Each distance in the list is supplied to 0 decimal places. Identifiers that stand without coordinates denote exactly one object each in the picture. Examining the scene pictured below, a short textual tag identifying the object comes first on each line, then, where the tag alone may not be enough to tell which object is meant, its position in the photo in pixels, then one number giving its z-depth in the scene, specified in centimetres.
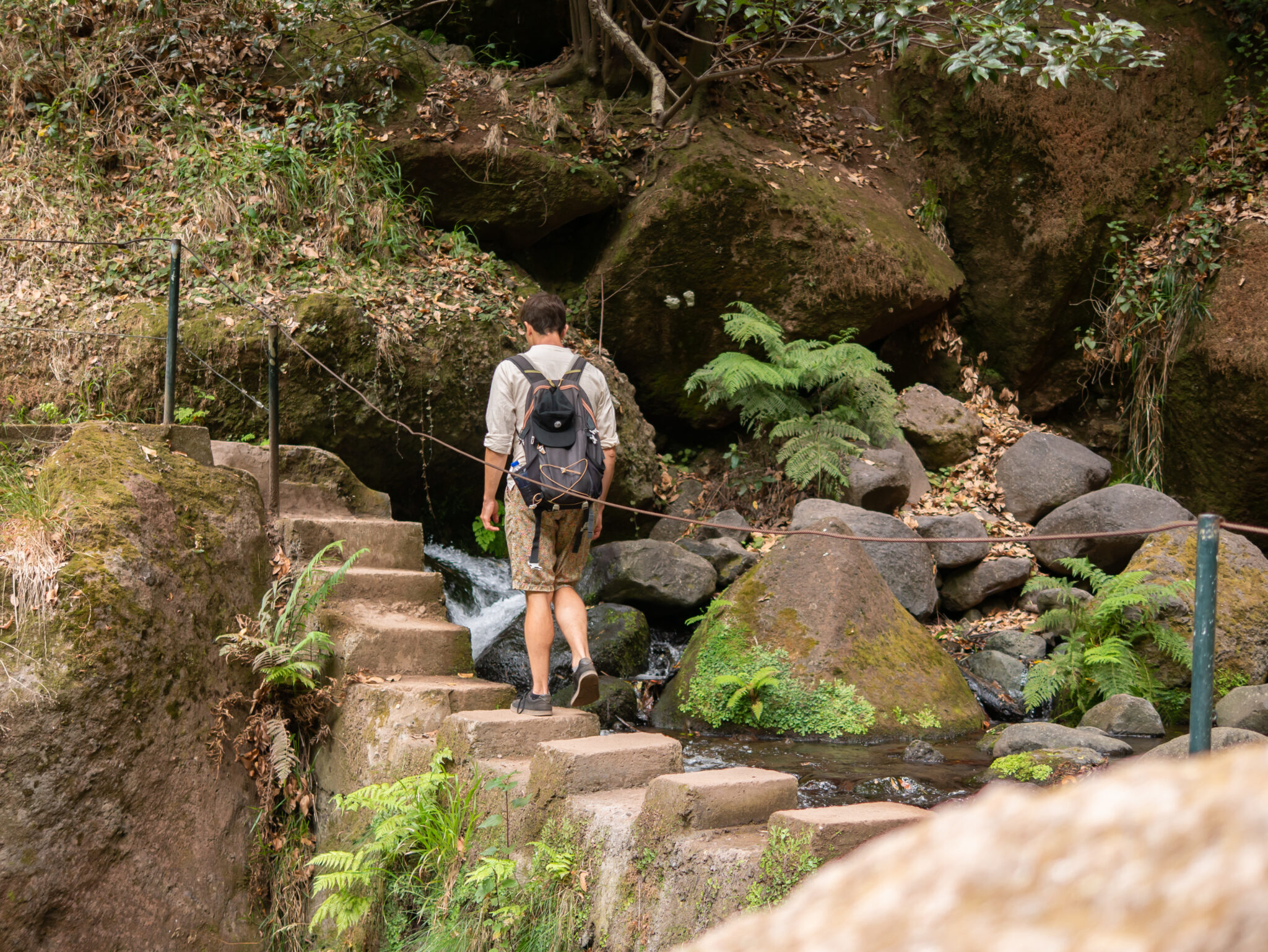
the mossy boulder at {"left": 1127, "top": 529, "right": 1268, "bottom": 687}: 702
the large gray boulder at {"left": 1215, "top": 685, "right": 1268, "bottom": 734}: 601
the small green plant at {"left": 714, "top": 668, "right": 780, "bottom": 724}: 627
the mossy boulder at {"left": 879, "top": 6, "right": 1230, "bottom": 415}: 1139
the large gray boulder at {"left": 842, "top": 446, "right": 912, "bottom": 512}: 945
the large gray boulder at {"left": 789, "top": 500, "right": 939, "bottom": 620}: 813
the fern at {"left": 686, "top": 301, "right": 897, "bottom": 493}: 947
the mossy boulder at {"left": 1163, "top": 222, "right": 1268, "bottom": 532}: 987
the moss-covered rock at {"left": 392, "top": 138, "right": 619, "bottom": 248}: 934
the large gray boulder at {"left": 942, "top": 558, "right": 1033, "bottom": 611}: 872
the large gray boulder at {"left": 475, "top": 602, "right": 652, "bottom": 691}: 725
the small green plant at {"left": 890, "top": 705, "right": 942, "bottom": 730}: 624
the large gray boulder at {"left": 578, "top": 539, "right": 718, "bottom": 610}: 778
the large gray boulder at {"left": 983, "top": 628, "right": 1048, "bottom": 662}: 780
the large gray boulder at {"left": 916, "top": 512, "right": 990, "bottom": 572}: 877
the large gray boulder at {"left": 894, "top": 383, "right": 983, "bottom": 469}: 1074
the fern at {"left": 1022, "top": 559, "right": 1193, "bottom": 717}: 687
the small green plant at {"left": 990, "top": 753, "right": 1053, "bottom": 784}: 515
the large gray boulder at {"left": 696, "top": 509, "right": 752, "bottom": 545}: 905
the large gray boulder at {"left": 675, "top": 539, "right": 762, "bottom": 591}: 827
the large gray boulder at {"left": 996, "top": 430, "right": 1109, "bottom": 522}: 1002
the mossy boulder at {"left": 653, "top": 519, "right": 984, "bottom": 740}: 628
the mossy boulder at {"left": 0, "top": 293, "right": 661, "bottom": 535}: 707
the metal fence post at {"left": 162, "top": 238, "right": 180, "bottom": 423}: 546
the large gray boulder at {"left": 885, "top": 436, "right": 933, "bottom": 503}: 1021
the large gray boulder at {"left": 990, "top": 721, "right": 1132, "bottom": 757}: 569
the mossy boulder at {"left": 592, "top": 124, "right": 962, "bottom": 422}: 984
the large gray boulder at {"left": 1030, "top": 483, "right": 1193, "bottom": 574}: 877
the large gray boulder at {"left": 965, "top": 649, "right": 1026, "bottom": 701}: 744
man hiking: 448
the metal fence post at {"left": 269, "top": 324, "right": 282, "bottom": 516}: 573
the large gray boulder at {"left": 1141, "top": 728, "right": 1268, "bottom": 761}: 468
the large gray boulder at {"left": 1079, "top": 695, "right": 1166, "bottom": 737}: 634
